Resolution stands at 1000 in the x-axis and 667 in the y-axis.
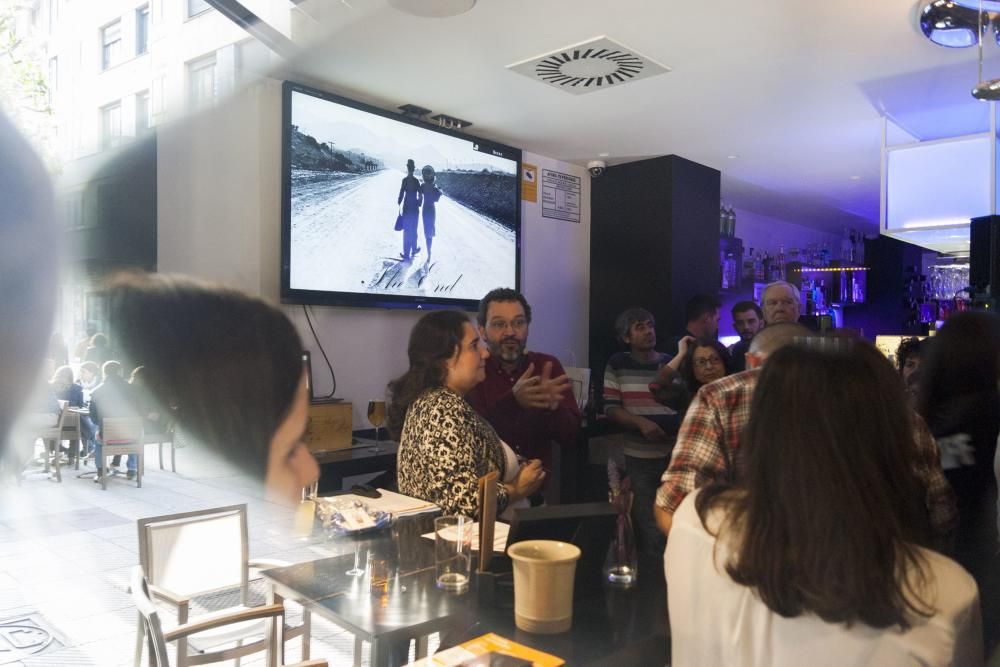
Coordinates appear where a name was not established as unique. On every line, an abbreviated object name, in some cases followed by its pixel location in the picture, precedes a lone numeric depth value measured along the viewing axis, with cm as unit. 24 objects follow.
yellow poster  449
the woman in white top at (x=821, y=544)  109
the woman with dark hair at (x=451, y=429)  179
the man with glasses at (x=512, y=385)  258
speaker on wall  328
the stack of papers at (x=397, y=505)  181
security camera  488
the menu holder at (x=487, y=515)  144
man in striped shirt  305
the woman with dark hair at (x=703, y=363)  280
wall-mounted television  298
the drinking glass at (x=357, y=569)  165
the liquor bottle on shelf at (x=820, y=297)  755
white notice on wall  470
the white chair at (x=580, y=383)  407
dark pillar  471
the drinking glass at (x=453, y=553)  158
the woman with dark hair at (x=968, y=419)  173
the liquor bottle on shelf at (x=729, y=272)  602
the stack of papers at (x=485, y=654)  98
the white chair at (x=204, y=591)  139
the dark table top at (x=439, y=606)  135
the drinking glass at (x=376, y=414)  297
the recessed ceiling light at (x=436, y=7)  198
